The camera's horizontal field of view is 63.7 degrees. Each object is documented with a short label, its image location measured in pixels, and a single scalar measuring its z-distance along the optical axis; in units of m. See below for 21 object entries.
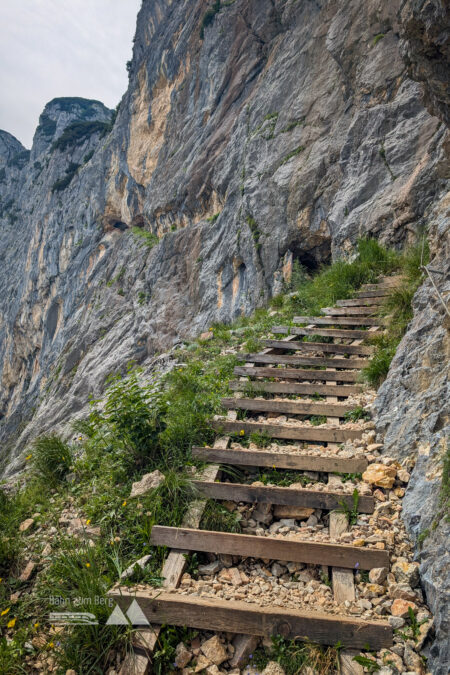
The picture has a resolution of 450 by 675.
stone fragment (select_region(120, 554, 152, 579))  2.32
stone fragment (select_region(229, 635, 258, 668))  1.90
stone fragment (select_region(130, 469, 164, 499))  3.05
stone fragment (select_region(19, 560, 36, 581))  2.63
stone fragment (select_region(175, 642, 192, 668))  1.89
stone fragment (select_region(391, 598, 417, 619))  1.94
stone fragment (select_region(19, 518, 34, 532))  3.11
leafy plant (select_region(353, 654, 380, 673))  1.74
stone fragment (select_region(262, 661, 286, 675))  1.81
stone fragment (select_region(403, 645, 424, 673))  1.72
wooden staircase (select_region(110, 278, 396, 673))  1.94
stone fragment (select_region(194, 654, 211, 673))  1.87
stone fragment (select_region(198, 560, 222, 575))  2.41
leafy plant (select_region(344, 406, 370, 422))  3.81
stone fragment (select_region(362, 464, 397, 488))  2.78
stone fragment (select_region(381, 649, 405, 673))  1.73
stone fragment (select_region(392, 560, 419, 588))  2.08
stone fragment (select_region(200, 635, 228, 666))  1.91
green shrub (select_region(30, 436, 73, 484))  3.87
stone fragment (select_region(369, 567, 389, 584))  2.13
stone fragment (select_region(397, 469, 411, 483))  2.75
